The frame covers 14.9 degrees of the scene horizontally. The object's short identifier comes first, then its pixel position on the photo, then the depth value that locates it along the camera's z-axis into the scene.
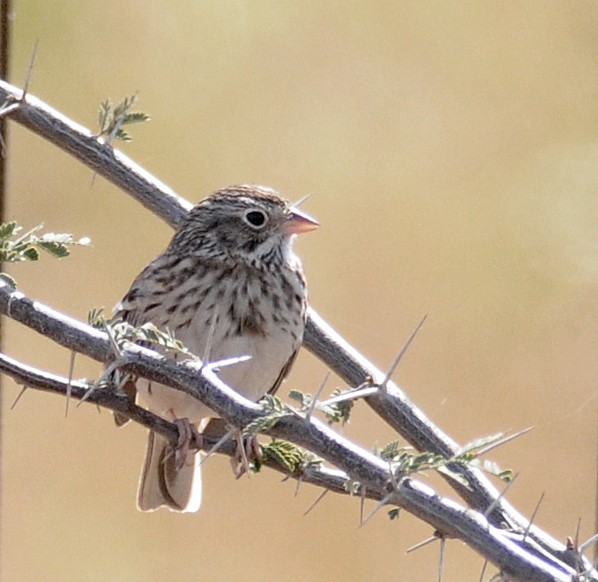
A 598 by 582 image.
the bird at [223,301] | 6.94
